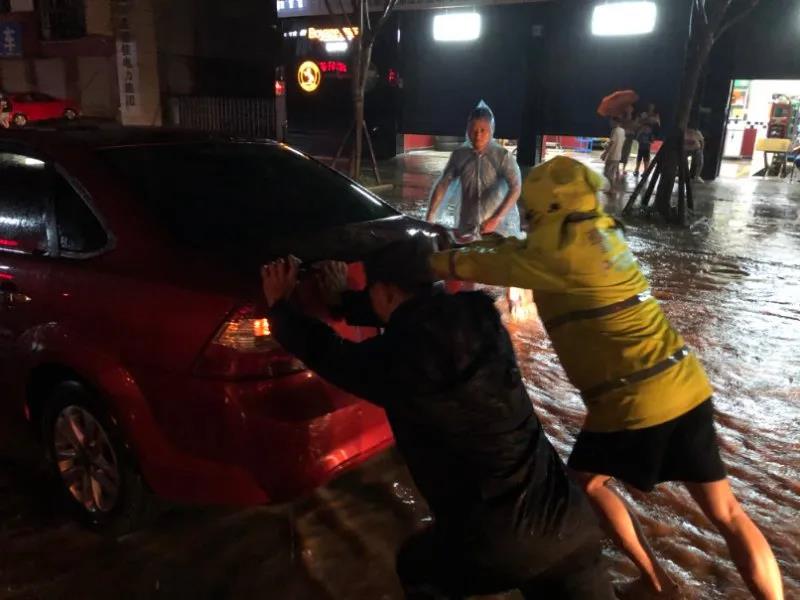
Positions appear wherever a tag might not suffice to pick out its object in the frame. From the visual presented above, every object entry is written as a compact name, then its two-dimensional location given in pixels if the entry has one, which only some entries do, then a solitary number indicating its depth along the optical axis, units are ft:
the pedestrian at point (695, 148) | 47.89
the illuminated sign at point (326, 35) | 68.33
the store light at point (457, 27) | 62.90
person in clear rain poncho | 15.84
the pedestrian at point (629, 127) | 52.58
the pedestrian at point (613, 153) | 47.06
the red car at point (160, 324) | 7.81
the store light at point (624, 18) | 55.16
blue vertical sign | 54.75
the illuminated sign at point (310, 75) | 68.95
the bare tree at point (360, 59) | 38.73
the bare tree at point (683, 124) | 33.17
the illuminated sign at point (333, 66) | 69.15
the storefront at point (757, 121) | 62.59
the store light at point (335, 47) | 69.15
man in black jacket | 5.33
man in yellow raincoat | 6.91
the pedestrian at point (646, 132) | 52.06
